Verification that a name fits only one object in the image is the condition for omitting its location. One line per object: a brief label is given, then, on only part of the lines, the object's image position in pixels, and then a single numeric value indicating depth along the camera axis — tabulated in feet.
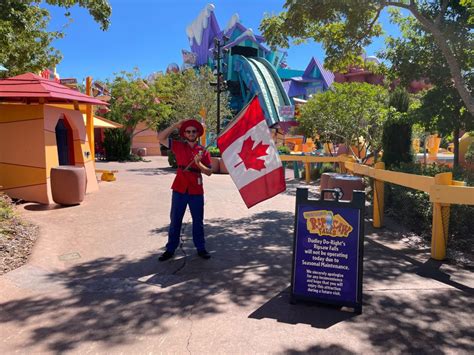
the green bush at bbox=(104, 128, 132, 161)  99.09
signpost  11.87
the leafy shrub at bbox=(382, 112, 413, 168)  31.35
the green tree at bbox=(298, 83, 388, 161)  40.88
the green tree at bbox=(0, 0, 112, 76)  22.31
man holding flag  16.55
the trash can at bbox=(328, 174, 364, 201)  25.49
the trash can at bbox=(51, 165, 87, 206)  30.37
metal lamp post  75.82
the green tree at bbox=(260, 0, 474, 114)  22.84
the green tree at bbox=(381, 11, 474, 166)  27.30
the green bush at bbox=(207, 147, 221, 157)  71.00
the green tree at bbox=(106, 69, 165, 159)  94.32
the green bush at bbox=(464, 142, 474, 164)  40.51
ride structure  141.08
